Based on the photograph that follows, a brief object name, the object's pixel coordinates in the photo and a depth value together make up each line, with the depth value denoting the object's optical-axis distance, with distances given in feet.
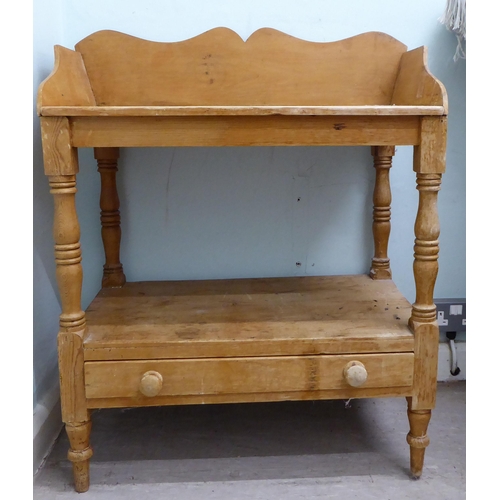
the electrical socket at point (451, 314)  5.37
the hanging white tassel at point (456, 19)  4.67
